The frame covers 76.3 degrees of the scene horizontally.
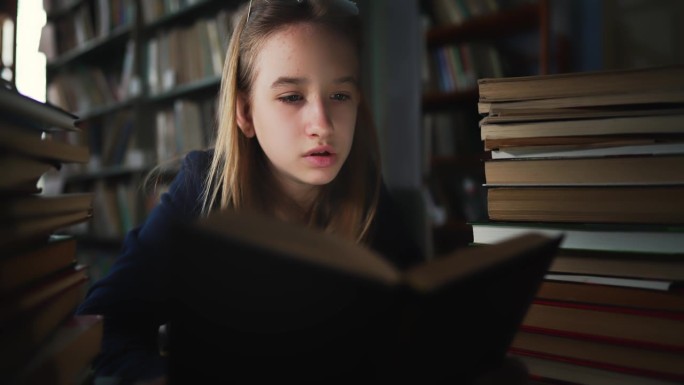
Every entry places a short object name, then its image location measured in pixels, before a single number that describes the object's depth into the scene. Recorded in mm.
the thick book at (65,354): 327
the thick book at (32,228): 327
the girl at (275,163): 624
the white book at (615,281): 429
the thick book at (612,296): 427
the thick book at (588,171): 459
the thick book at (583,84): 458
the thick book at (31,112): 344
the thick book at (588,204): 462
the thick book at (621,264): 430
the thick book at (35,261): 330
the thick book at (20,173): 336
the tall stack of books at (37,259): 329
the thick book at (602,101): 455
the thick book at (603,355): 425
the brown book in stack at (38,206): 333
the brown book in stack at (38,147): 335
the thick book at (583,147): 459
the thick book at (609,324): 423
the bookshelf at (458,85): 1984
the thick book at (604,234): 436
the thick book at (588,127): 458
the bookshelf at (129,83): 1983
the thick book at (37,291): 326
